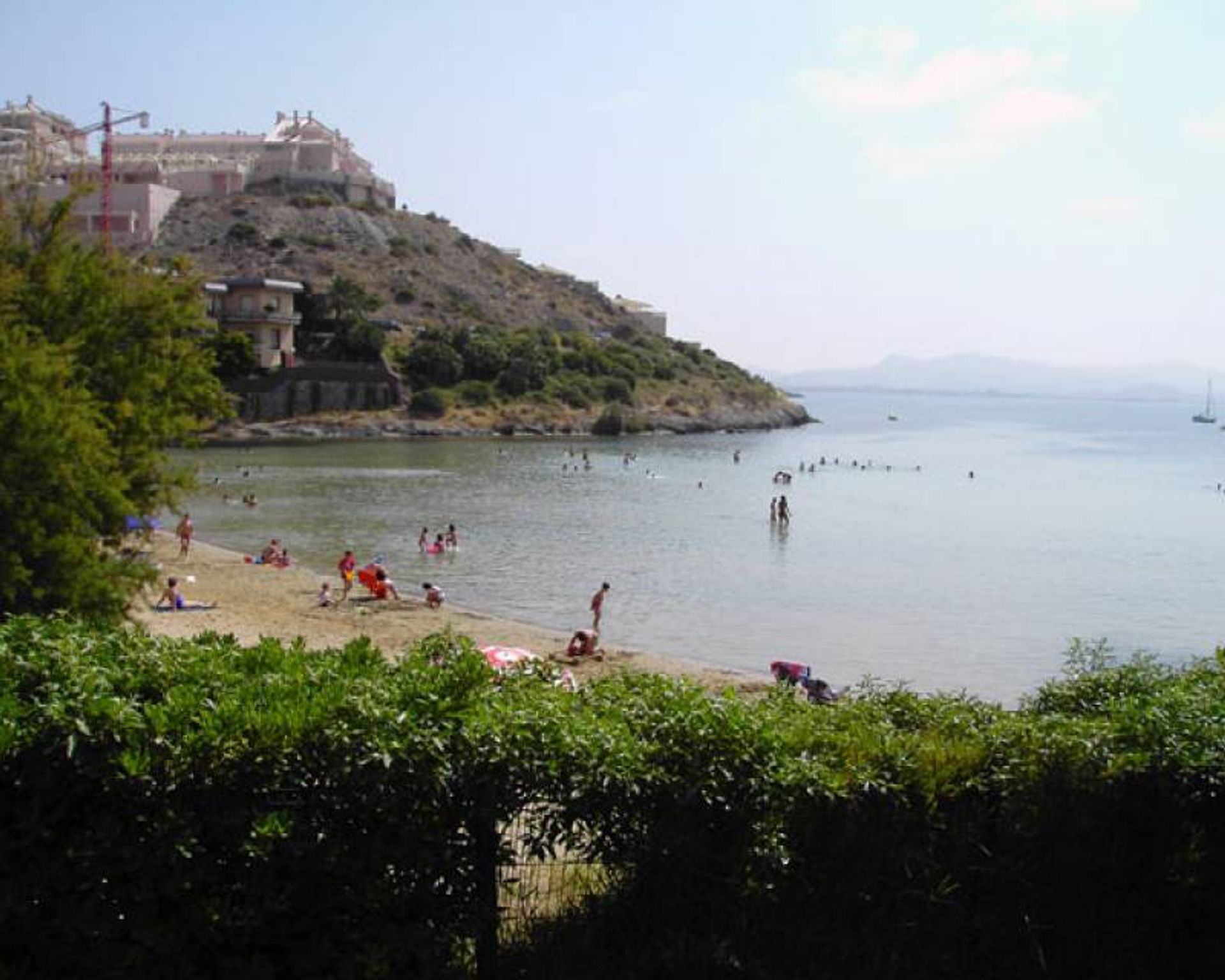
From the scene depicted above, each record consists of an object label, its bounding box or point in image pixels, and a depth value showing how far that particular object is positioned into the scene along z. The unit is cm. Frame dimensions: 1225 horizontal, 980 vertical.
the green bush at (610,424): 10106
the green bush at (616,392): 10719
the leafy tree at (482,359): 10119
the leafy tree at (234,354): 8356
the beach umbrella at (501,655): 1692
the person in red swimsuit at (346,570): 2936
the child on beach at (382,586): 2953
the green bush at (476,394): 9706
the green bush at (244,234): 12088
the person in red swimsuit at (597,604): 2653
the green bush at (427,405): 9319
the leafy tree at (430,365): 9769
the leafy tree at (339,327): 9544
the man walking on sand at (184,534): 3472
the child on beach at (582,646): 2370
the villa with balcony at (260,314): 9125
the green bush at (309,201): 13200
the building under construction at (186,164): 11988
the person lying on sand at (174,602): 2583
